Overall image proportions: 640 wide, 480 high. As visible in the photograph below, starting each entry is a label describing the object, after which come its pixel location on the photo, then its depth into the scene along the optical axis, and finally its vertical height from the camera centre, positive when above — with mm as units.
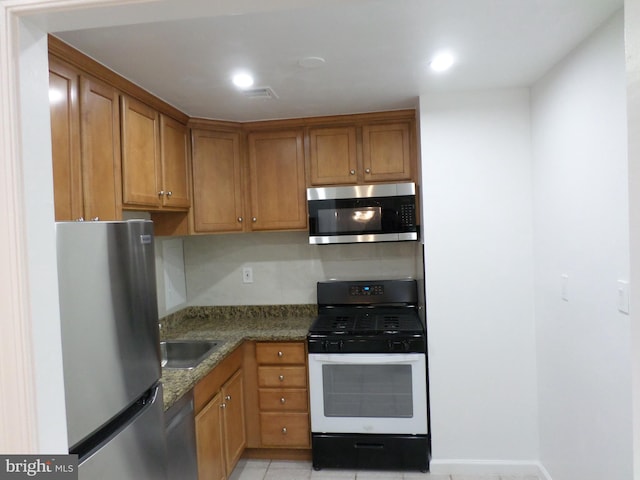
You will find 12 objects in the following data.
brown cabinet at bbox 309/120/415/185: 2818 +535
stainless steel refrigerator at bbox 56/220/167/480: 1142 -344
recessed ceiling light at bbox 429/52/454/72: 1897 +796
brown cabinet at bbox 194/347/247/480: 2061 -1033
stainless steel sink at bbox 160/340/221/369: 2570 -730
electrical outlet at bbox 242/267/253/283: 3260 -317
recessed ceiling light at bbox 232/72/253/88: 2035 +794
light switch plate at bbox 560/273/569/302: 2002 -317
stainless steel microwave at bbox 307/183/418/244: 2736 +115
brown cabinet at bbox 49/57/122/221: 1520 +390
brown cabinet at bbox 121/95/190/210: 2012 +440
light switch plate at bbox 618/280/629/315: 1513 -283
